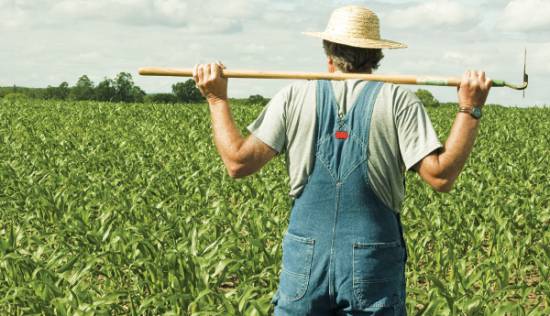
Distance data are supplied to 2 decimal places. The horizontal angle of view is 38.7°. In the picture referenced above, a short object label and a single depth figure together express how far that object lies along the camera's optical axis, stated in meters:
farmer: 2.96
